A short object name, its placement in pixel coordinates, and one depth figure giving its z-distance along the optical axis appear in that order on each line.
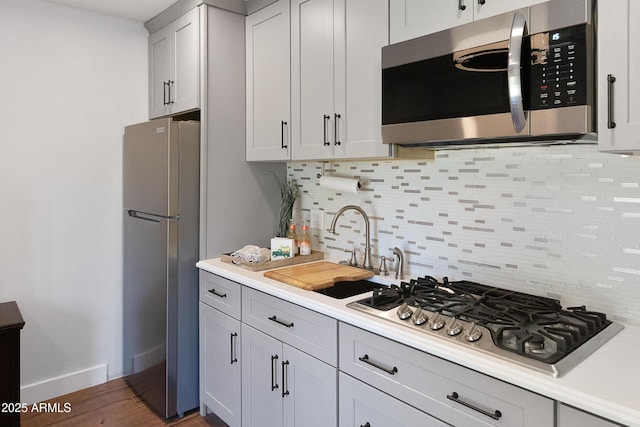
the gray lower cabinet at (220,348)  2.16
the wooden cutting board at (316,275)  1.92
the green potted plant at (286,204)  2.74
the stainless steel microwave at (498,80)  1.24
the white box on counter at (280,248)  2.35
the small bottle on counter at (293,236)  2.50
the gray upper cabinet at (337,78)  1.83
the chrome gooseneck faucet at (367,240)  2.21
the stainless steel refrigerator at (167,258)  2.34
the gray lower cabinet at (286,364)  1.66
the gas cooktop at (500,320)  1.17
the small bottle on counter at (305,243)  2.48
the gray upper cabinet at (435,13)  1.42
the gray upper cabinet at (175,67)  2.47
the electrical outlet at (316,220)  2.62
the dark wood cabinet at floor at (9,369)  2.07
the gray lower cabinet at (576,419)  0.97
